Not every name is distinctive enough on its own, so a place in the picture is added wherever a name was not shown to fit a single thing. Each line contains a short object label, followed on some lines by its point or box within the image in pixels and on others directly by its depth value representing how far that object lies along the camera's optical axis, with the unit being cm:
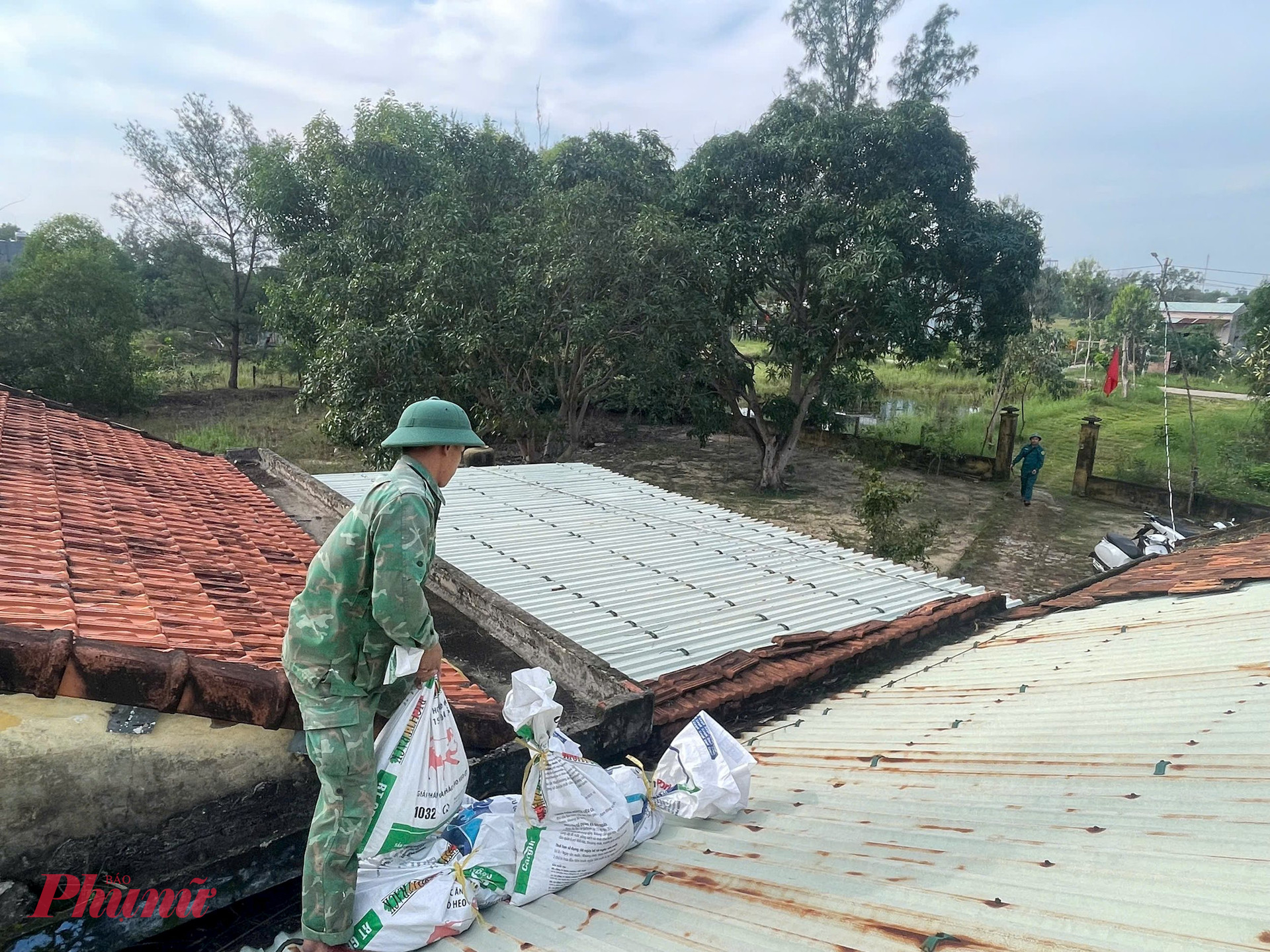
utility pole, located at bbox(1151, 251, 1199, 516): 1245
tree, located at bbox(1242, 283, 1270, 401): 1789
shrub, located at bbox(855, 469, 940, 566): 980
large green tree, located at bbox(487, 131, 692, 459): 1267
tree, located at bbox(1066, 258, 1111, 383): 4122
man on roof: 207
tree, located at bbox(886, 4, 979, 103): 2394
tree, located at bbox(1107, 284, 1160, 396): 2909
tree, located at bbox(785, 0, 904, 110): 2294
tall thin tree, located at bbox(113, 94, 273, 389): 2591
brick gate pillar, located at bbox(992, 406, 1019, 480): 1830
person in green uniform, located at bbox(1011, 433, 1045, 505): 1554
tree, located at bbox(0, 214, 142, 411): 1969
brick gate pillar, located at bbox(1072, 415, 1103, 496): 1670
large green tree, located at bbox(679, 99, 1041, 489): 1356
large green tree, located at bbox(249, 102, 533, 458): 1259
